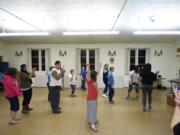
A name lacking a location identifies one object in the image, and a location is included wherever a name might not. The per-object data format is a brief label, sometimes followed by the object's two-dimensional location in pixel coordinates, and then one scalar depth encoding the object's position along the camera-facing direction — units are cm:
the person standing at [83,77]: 714
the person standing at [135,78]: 520
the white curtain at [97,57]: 775
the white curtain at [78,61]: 778
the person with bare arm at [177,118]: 89
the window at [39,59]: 791
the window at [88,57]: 782
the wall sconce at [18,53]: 790
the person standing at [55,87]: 380
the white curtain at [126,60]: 767
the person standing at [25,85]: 378
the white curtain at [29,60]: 791
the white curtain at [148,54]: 768
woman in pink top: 323
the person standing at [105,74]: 562
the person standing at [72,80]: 568
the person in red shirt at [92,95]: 303
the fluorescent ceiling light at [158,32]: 529
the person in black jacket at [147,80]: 399
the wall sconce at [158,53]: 764
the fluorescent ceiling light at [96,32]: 553
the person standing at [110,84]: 466
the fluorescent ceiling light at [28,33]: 543
